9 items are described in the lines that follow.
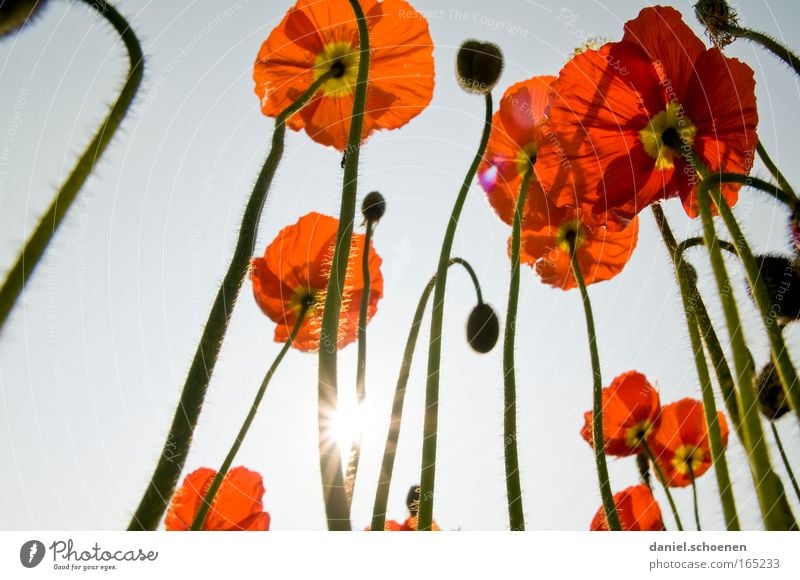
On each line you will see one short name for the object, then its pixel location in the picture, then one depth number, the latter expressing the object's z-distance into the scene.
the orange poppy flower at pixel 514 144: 0.41
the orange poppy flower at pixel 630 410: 0.44
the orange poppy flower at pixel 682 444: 0.43
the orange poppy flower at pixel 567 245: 0.41
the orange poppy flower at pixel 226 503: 0.38
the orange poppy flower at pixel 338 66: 0.39
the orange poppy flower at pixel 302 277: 0.40
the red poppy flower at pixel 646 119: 0.35
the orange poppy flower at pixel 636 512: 0.41
